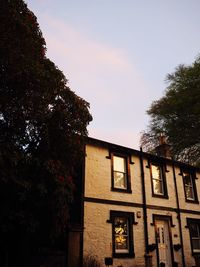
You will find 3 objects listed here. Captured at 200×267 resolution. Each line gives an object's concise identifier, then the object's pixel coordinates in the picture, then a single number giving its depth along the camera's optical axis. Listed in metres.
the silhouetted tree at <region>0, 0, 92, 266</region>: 9.66
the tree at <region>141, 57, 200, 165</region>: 25.70
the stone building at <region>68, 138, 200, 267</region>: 13.79
